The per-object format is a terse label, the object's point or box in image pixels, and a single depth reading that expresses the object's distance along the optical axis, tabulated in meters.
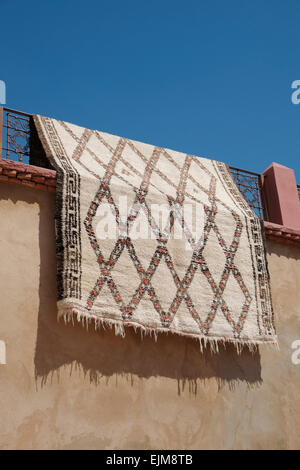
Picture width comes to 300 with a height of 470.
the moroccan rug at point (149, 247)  4.48
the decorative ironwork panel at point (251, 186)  6.38
